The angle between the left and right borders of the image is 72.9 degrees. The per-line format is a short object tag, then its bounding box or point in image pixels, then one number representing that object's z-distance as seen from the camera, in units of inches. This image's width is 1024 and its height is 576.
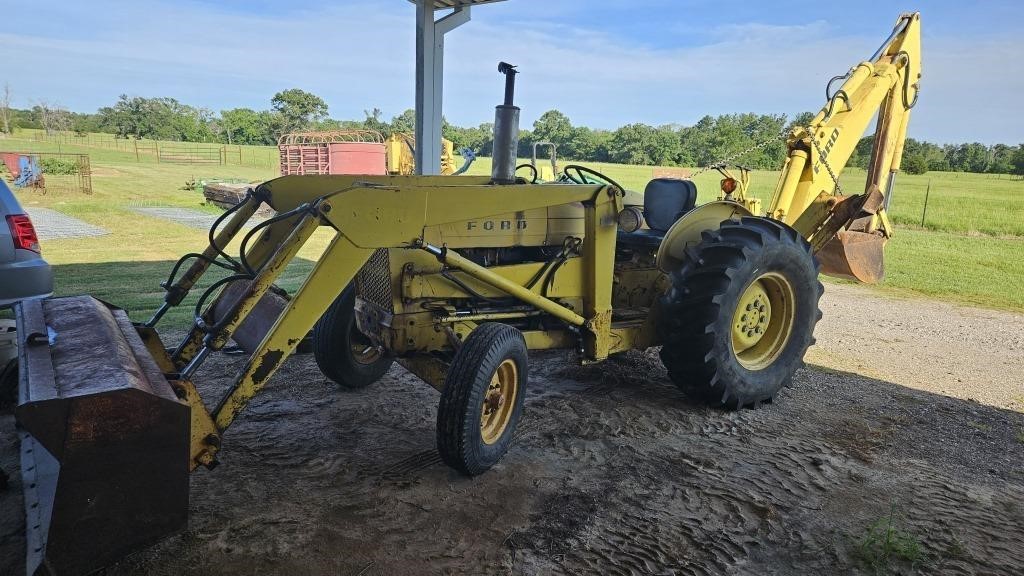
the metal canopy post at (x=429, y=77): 350.9
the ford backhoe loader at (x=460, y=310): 94.5
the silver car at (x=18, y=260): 174.4
